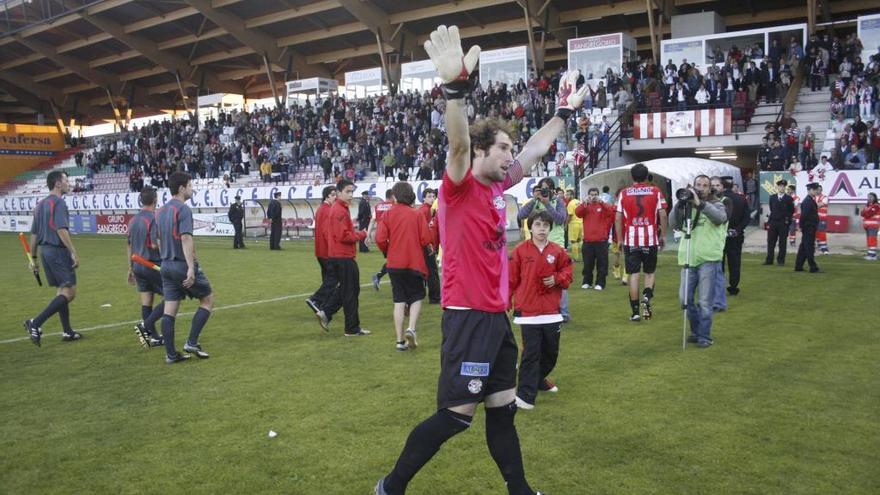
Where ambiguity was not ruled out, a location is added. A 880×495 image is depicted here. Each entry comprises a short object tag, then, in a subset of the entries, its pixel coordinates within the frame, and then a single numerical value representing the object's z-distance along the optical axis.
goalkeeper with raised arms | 3.17
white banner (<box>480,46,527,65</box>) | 33.25
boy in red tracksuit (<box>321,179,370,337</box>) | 8.25
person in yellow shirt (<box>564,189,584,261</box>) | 14.02
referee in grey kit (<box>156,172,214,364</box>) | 6.95
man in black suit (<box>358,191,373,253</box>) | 21.12
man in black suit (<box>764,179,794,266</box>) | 14.19
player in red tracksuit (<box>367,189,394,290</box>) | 8.60
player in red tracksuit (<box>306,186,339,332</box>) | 8.64
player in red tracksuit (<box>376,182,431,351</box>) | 7.58
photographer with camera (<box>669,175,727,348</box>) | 7.39
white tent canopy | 19.22
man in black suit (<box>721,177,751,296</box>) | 10.86
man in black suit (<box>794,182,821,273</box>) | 13.52
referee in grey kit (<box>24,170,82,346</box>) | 8.27
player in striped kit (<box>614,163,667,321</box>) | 8.59
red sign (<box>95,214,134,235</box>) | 33.72
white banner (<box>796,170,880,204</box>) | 18.91
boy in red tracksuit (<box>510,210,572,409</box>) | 5.47
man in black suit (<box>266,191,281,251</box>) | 22.38
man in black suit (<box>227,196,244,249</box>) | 23.19
